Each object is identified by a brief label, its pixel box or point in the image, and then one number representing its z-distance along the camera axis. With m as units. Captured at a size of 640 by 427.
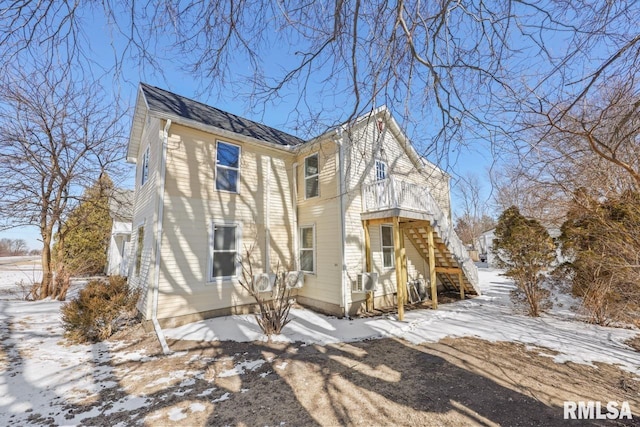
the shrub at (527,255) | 7.09
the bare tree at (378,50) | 2.42
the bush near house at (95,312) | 5.53
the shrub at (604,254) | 5.21
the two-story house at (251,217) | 6.84
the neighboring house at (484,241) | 30.34
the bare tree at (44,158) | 9.40
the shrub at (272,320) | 5.82
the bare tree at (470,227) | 29.03
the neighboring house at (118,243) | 13.64
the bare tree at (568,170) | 3.04
